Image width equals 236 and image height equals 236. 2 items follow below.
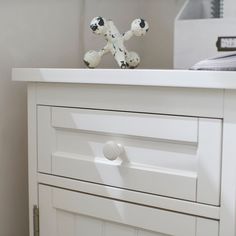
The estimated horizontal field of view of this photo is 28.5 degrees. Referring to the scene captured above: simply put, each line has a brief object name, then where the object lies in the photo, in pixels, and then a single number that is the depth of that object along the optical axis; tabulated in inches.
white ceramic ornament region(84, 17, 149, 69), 42.6
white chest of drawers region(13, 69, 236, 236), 31.3
